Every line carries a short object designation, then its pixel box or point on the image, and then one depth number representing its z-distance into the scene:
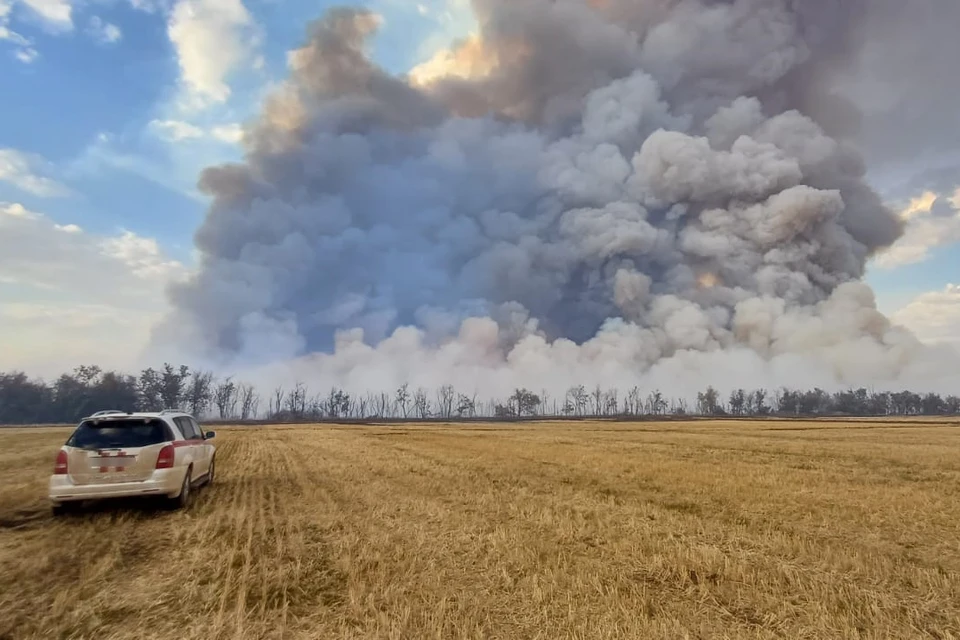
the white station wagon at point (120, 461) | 10.56
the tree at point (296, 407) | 170.00
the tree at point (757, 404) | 180.25
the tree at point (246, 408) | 165.62
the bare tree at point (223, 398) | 158.62
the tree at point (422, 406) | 188.96
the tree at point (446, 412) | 191.38
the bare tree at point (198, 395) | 142.75
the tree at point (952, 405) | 178.88
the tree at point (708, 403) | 187.88
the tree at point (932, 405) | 181.49
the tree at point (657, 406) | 197.45
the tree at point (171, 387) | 131.38
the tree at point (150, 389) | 127.00
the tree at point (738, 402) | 183.86
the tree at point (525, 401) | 190.00
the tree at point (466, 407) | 191.62
